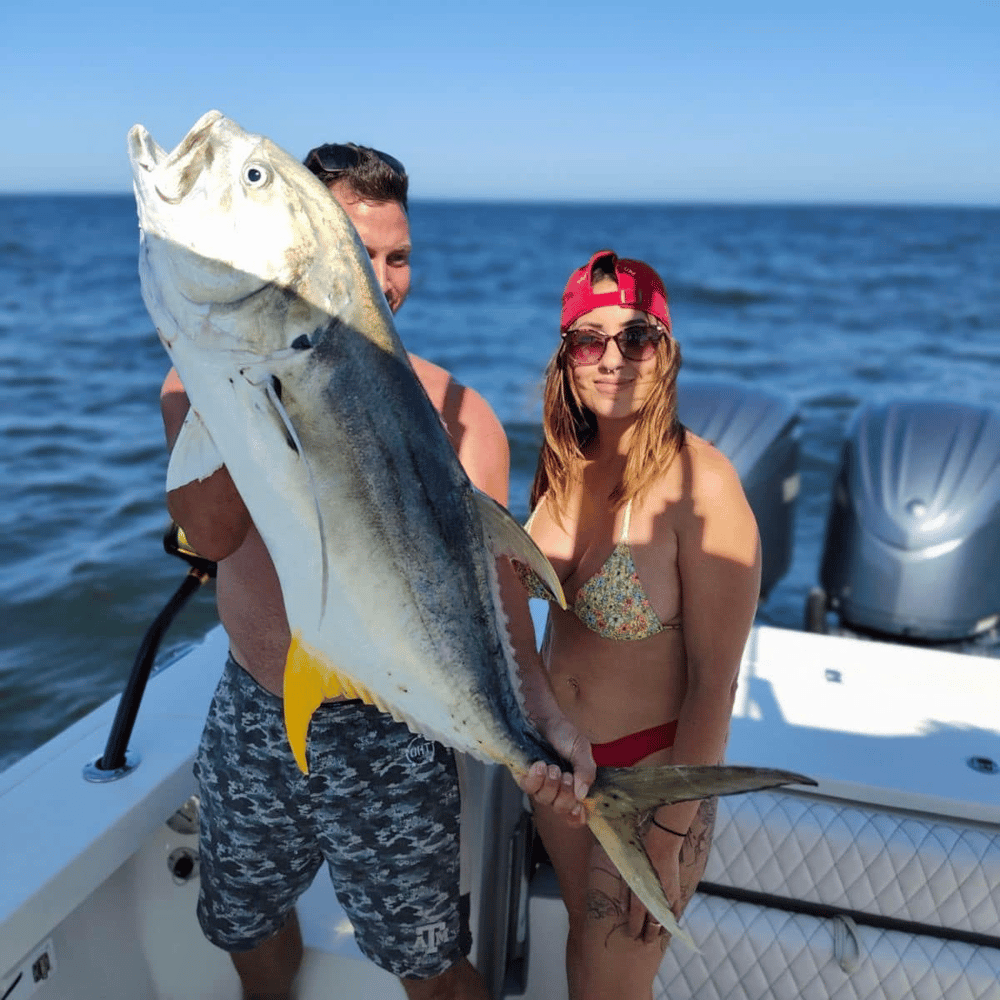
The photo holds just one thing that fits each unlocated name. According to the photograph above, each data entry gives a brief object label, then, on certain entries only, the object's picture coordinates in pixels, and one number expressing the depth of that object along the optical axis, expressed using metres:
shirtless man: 1.95
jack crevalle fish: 1.36
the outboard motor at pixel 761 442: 5.09
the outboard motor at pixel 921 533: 4.62
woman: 1.93
